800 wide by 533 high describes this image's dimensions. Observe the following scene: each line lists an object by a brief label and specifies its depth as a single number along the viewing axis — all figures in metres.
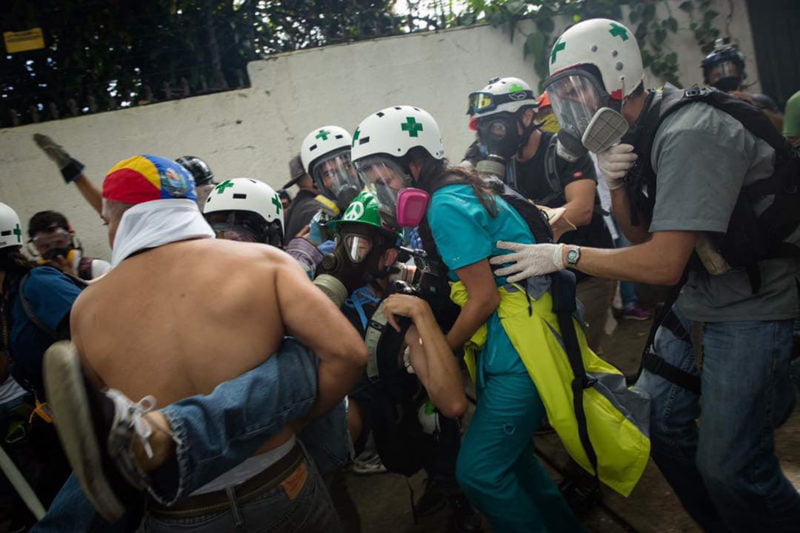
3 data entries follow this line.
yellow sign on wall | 6.55
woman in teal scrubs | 2.38
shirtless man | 1.77
